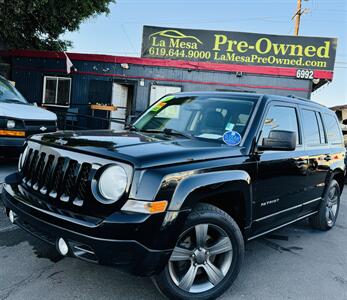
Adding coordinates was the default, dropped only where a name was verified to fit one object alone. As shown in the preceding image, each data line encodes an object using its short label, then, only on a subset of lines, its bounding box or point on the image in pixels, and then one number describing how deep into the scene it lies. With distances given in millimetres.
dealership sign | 14859
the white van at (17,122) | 6621
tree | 12500
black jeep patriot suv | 2486
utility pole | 24475
